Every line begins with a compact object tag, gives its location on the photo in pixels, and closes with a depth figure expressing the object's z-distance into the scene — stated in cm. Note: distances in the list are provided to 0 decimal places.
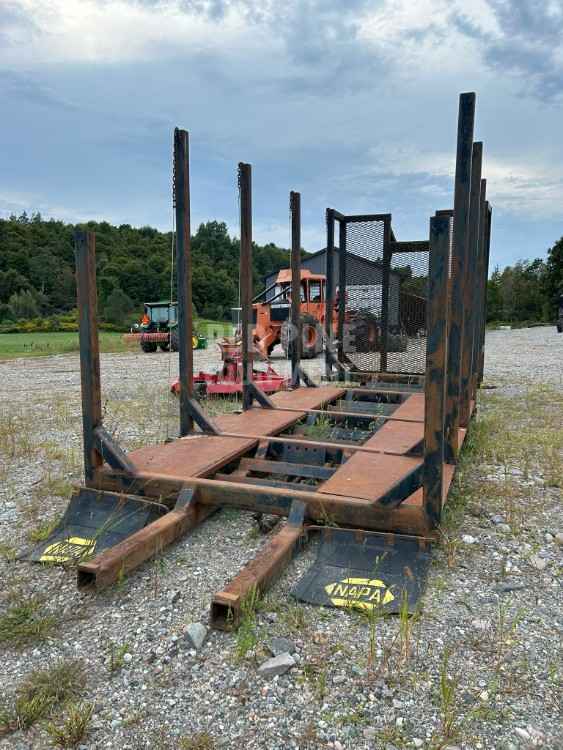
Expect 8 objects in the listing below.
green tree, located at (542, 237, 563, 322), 4541
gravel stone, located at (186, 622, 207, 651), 230
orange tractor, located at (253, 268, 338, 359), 1563
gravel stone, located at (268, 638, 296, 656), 225
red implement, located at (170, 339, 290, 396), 855
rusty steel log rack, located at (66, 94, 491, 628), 275
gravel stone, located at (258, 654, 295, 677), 213
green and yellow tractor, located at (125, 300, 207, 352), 2065
